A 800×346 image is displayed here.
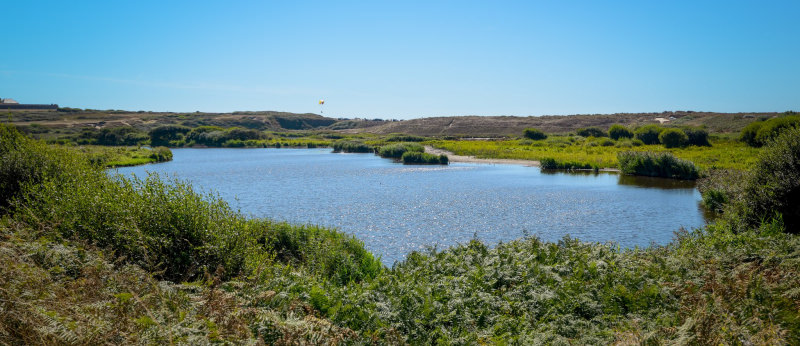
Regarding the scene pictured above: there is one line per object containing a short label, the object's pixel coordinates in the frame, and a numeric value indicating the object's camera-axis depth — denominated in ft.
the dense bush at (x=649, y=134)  206.49
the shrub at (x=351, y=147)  250.37
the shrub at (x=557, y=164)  149.43
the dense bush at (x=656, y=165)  119.75
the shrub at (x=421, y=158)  175.83
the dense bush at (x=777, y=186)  43.01
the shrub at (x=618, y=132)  241.76
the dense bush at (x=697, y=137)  184.53
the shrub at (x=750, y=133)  161.25
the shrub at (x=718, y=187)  58.34
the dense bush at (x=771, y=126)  138.00
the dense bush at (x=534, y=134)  282.97
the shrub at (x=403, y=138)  296.30
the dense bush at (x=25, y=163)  44.32
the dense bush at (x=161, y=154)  193.98
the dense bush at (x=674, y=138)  186.19
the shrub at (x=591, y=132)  297.12
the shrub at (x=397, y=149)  205.40
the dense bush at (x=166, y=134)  314.22
